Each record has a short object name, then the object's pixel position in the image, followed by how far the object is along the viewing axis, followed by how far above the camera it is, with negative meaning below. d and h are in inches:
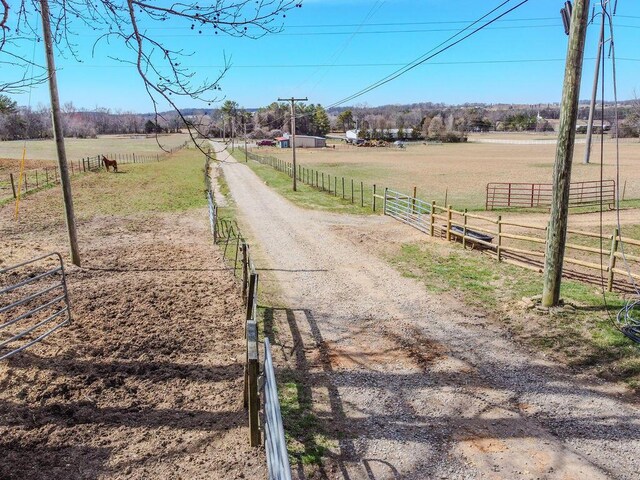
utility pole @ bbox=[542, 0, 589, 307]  313.3 -6.6
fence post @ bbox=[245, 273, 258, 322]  273.6 -83.3
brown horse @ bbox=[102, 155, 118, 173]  1533.1 -29.7
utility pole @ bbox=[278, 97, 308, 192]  1184.8 +98.7
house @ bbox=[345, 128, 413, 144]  5226.4 +194.2
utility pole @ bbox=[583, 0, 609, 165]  1572.7 +136.1
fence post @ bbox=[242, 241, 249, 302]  360.5 -90.8
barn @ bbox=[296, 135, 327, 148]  4434.1 +77.7
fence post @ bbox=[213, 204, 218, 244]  592.3 -93.0
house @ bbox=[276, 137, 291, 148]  4419.3 +75.7
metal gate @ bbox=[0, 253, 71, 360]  281.3 -106.2
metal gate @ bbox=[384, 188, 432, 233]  700.4 -104.2
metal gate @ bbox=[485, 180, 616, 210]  999.9 -117.2
